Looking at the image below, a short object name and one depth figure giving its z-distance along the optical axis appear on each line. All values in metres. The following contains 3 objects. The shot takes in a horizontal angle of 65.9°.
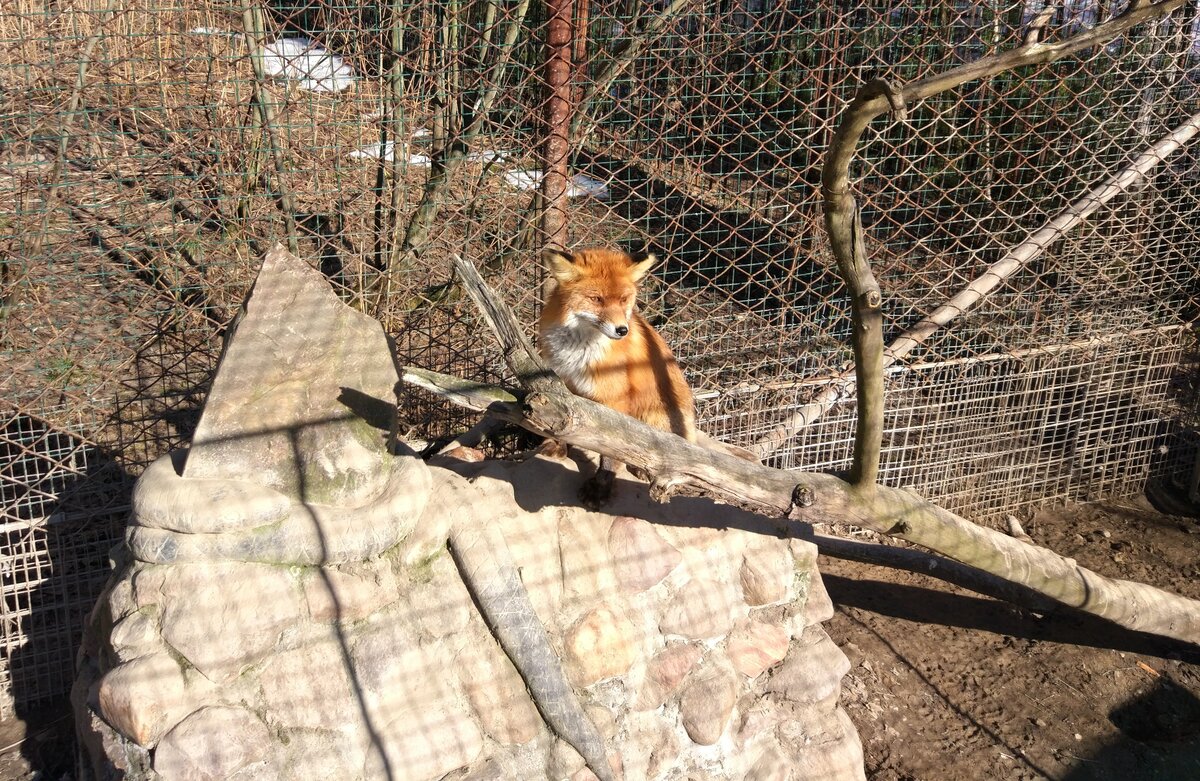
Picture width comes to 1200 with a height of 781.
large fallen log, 2.63
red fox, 3.49
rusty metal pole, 3.65
